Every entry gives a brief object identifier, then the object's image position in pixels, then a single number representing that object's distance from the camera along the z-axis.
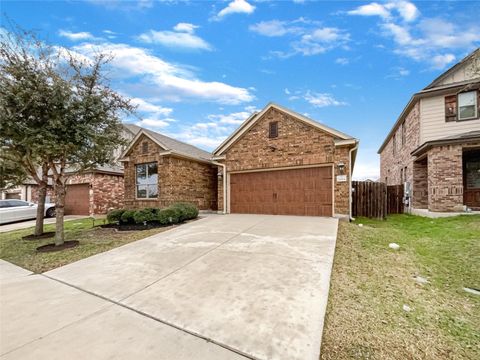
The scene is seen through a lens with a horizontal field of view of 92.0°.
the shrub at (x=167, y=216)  9.61
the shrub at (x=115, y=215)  10.68
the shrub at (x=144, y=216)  10.06
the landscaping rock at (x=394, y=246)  5.83
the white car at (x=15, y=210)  13.77
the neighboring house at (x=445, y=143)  10.18
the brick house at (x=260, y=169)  10.11
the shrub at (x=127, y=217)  10.57
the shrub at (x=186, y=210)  10.18
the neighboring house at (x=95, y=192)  16.08
